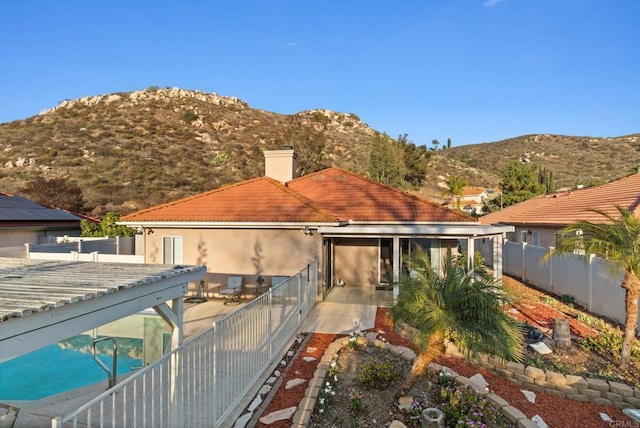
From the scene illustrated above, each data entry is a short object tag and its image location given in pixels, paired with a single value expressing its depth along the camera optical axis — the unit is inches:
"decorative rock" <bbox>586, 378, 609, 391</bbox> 249.8
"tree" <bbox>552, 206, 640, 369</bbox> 279.1
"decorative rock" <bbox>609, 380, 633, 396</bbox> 245.8
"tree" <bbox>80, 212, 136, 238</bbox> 815.1
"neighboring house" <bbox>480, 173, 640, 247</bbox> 626.8
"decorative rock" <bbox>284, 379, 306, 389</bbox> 254.4
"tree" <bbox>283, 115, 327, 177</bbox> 1341.0
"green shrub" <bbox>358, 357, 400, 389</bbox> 246.1
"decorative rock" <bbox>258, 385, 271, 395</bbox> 247.6
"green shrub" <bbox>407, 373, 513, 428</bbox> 202.2
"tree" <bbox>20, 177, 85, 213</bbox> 1196.5
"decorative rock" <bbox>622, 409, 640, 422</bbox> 228.8
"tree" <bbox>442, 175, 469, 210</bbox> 1775.3
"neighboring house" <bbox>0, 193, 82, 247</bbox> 775.1
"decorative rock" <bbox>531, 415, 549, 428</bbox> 214.8
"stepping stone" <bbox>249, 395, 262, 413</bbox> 228.4
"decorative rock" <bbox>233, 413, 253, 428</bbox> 210.2
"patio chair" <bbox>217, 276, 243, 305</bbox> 496.4
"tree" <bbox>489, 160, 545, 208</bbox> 1526.8
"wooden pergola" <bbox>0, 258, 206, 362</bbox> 113.0
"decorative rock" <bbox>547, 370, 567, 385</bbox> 256.3
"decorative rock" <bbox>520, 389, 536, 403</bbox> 245.0
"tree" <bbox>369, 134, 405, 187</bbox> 1642.5
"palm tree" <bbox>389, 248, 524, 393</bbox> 193.8
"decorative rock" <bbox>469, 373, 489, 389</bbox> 250.2
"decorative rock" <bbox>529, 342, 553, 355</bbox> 302.7
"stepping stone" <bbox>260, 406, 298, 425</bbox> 213.6
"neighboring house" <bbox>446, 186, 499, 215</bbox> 2317.9
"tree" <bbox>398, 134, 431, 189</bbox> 1925.4
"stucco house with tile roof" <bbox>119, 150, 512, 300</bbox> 501.4
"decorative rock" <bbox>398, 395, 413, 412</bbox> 218.0
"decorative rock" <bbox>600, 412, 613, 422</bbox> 229.9
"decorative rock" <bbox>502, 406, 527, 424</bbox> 208.9
